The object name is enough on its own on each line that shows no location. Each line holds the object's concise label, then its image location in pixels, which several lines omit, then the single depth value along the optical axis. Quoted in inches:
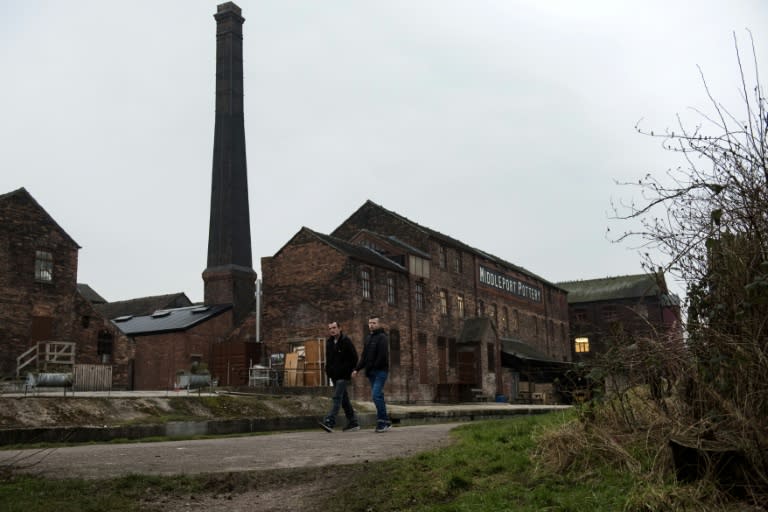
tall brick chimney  1699.1
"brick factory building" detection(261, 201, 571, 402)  1222.3
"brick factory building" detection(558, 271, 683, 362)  2190.0
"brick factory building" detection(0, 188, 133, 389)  1116.5
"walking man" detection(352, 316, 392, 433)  436.1
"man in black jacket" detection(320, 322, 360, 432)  455.8
